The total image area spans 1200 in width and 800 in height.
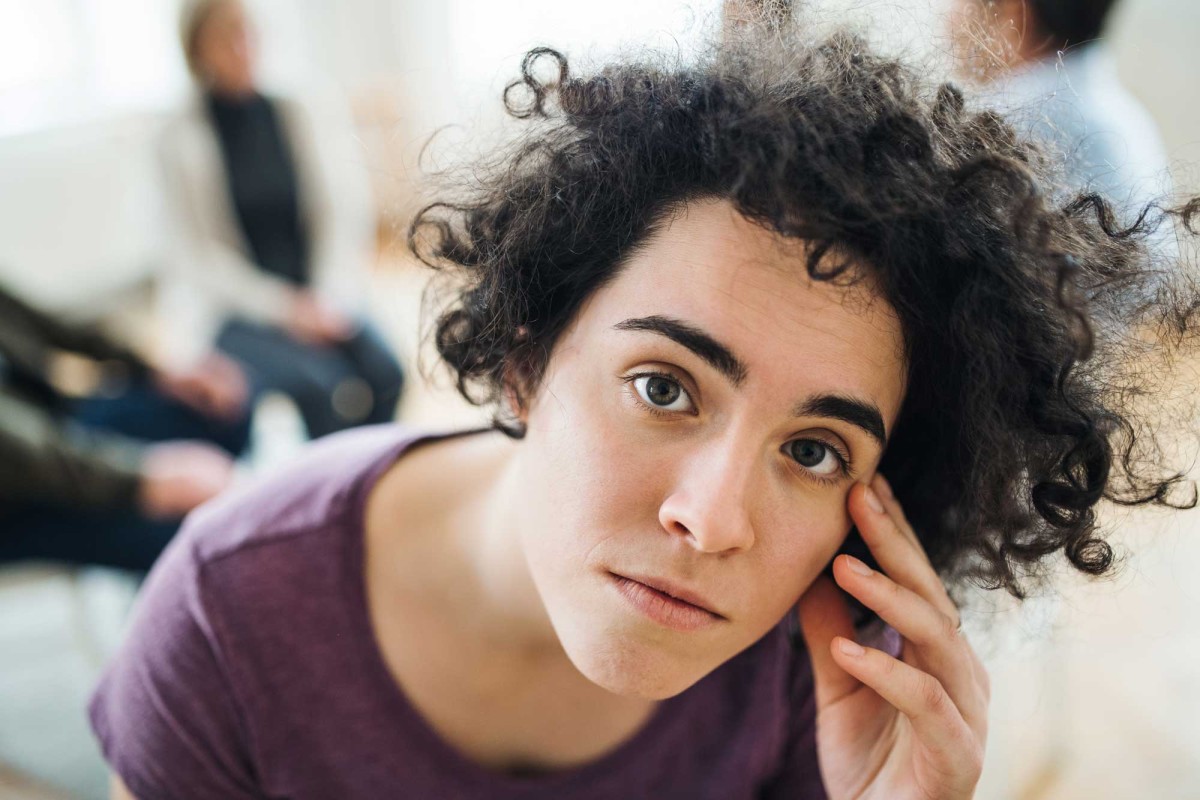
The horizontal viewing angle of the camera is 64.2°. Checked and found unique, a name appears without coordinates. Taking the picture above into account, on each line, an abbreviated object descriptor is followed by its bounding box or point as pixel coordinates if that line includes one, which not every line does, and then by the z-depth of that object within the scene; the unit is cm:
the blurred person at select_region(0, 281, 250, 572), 171
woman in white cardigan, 258
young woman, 84
